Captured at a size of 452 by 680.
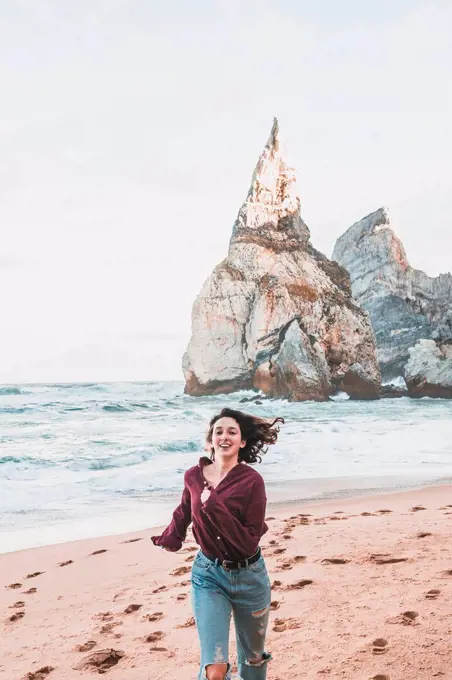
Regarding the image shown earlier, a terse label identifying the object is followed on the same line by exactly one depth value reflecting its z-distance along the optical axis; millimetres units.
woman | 2471
